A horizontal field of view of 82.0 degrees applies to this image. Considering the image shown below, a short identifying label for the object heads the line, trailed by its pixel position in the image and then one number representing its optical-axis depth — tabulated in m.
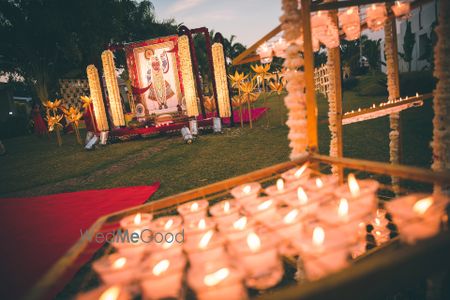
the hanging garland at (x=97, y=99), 11.20
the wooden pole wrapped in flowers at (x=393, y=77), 3.14
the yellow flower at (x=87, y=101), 11.39
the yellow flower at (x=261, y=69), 9.48
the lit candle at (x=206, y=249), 1.11
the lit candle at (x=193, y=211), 1.44
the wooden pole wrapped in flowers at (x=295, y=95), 2.05
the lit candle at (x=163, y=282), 0.97
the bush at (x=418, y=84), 11.07
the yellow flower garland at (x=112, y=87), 11.06
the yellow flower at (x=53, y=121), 11.95
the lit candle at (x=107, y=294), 0.96
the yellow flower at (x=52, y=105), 11.81
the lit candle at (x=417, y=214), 0.92
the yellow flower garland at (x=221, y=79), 10.80
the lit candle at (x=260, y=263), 1.00
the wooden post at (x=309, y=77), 1.80
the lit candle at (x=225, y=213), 1.37
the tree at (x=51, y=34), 15.64
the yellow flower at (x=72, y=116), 11.28
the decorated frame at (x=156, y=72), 12.75
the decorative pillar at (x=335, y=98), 2.78
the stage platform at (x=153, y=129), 11.16
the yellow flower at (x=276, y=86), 10.55
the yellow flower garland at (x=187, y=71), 10.41
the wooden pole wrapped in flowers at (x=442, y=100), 2.00
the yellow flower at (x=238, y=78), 10.54
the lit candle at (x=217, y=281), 0.87
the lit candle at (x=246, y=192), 1.51
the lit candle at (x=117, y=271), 1.07
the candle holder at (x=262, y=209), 1.31
